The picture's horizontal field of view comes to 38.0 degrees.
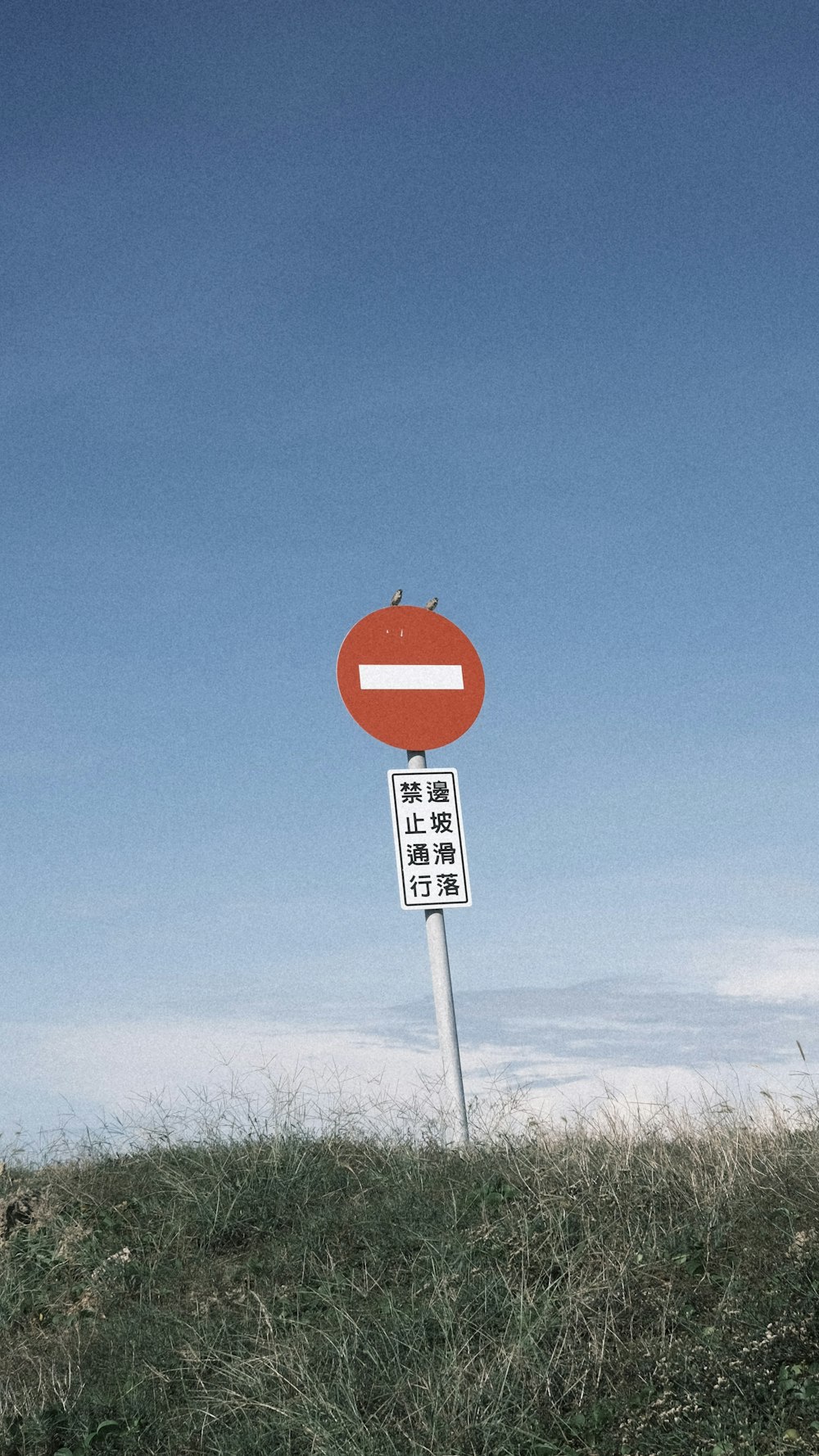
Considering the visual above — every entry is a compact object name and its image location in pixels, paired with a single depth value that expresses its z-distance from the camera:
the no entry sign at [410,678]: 8.70
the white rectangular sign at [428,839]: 8.39
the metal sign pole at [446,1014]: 7.90
